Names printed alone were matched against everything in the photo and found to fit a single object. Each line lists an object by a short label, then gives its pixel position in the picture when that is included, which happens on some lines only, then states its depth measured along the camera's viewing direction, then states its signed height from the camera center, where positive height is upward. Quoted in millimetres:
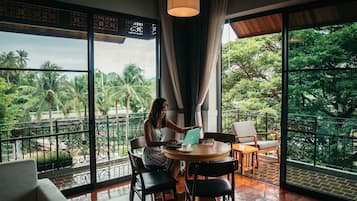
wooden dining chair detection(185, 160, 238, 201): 2379 -863
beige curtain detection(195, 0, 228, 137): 4176 +839
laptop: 2984 -460
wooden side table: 4480 -1055
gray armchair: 2289 -763
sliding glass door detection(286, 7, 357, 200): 3314 -183
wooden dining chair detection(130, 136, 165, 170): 3247 -602
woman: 3211 -540
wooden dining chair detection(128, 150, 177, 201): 2633 -867
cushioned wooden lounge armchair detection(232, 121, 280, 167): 4801 -766
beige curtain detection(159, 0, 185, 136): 4398 +676
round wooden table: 2707 -587
